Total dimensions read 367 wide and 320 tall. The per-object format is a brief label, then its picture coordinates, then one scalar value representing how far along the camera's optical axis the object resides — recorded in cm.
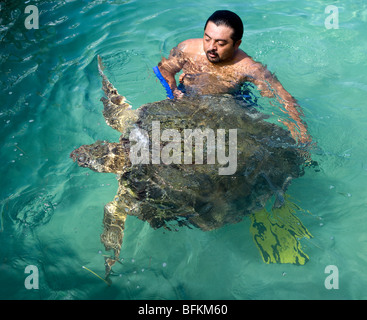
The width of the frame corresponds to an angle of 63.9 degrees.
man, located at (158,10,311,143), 284
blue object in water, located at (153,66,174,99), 311
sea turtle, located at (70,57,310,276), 215
